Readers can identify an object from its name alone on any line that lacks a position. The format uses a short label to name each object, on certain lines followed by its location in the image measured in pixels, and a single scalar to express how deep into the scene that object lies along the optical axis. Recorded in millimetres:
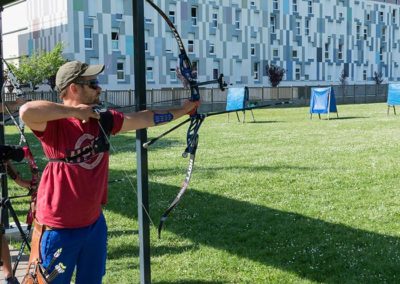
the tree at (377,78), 66938
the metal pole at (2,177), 4733
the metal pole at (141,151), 4602
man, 3295
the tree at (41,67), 38000
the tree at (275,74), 54375
